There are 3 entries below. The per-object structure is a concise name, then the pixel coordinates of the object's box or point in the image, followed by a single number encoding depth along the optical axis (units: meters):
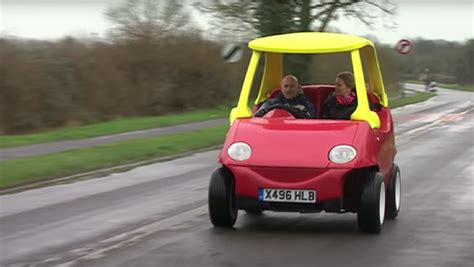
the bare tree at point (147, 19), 33.69
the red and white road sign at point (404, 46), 40.59
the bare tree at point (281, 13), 31.23
